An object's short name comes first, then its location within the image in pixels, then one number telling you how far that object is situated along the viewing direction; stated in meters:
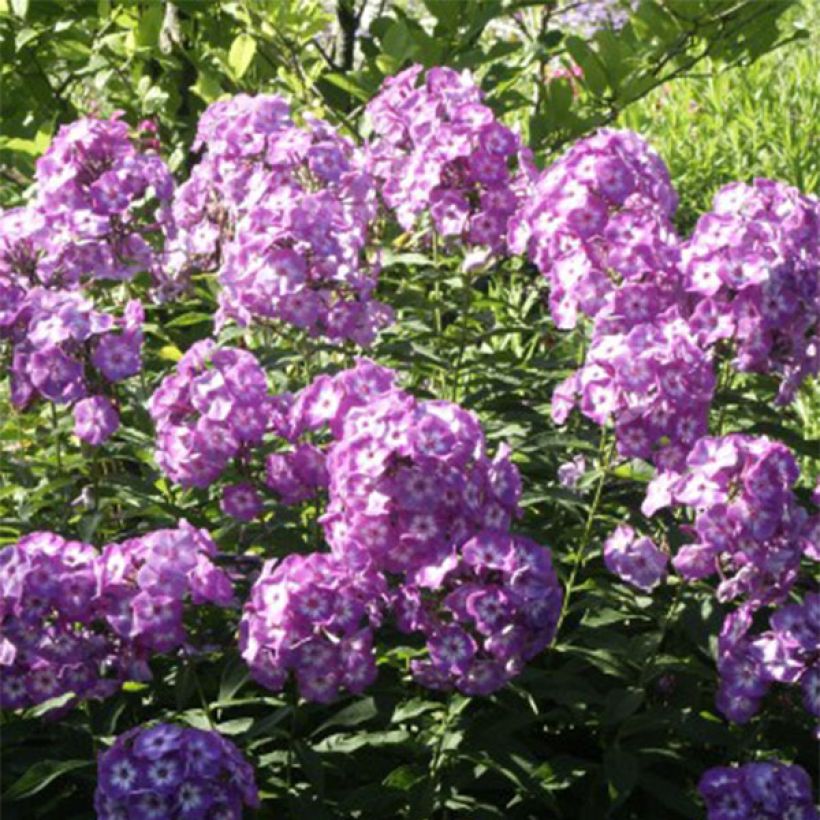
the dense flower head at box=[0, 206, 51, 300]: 3.12
